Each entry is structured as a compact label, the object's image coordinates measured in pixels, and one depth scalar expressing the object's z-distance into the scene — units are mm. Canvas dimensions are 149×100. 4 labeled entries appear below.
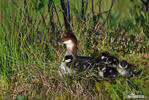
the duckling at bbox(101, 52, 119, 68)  9719
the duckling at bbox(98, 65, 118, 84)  9297
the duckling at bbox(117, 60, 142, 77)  9383
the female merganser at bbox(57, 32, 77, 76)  10492
